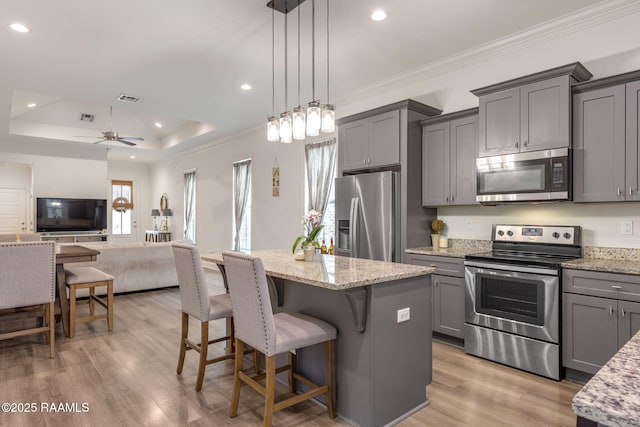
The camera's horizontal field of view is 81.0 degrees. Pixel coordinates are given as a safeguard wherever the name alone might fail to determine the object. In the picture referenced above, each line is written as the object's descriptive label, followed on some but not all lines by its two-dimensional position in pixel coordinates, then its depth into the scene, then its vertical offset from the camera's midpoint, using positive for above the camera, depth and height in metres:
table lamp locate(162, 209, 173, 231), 10.41 -0.01
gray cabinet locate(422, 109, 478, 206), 3.77 +0.58
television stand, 8.31 -0.51
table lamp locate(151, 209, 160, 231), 10.73 -0.06
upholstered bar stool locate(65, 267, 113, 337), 3.96 -0.77
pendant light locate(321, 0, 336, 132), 2.84 +0.75
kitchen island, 2.18 -0.73
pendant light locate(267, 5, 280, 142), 3.07 +0.74
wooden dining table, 3.95 -0.57
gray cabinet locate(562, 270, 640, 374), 2.57 -0.73
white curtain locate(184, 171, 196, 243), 9.34 +0.22
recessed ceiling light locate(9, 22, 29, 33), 3.41 +1.72
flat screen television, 8.14 +0.00
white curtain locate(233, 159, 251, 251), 7.46 +0.48
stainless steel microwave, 3.05 +0.32
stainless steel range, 2.90 -0.70
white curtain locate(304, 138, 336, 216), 5.53 +0.65
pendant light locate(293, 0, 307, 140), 2.89 +0.70
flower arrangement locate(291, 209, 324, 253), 2.82 -0.09
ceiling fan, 6.69 +1.38
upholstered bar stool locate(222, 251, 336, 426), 2.08 -0.69
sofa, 5.60 -0.79
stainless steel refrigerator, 4.02 -0.03
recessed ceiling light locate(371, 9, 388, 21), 3.16 +1.70
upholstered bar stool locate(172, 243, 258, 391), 2.68 -0.67
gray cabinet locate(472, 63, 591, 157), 3.04 +0.88
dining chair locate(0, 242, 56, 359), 3.22 -0.57
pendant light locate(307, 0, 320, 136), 2.78 +0.71
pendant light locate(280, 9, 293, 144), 2.94 +0.68
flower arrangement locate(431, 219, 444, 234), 4.22 -0.13
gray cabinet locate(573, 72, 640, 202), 2.79 +0.57
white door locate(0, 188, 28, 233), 8.60 +0.09
